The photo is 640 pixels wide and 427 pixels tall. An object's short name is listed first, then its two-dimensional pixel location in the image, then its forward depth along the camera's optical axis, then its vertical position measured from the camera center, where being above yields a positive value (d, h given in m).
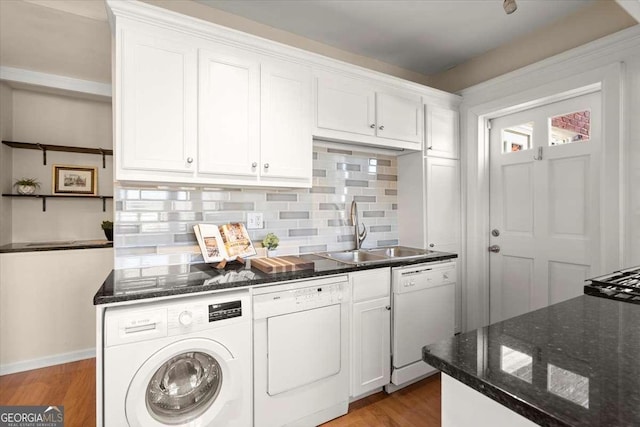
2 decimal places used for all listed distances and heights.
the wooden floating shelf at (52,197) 3.04 +0.16
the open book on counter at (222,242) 2.06 -0.19
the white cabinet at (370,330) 2.08 -0.78
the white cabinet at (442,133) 2.87 +0.72
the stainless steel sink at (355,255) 2.63 -0.35
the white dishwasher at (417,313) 2.26 -0.75
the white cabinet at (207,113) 1.71 +0.58
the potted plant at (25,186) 3.03 +0.25
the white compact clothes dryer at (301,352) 1.74 -0.79
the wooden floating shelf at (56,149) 3.00 +0.63
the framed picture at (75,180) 3.27 +0.34
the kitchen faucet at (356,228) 2.76 -0.13
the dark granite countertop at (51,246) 2.69 -0.29
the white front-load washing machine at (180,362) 1.38 -0.70
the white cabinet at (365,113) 2.31 +0.76
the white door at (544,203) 2.36 +0.07
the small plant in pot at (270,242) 2.31 -0.21
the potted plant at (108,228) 3.12 -0.15
